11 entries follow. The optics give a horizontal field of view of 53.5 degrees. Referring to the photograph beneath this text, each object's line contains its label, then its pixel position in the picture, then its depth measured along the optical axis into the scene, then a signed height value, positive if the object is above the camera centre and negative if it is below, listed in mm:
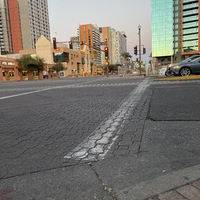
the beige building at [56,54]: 81562 +8671
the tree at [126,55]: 77812 +6724
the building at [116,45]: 159000 +22395
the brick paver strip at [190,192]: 1701 -1077
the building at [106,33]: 153538 +31216
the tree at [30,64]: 56188 +3424
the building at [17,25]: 132375 +34551
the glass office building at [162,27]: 86125 +19199
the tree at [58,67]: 74250 +2874
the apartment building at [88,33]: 135162 +27524
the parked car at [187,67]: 14177 +232
